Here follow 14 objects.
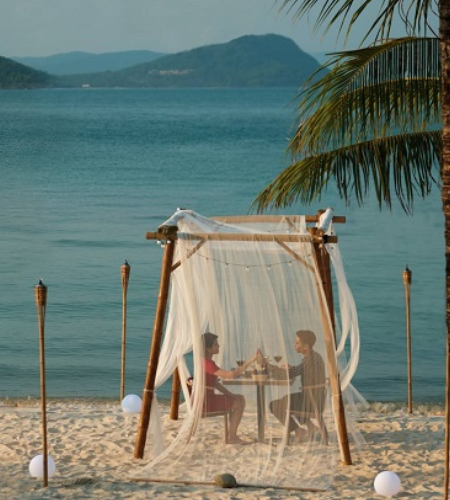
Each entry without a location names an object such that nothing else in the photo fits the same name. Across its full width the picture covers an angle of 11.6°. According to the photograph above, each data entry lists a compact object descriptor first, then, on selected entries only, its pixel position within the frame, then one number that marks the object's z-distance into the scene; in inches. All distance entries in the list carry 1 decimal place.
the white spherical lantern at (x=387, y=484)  480.0
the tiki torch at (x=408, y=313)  609.6
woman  510.7
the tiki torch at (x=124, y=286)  620.5
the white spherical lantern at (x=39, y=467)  501.8
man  509.1
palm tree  581.4
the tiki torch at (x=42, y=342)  453.7
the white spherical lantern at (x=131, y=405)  623.2
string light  511.3
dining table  510.2
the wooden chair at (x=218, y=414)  510.4
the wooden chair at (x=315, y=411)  512.1
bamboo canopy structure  505.3
